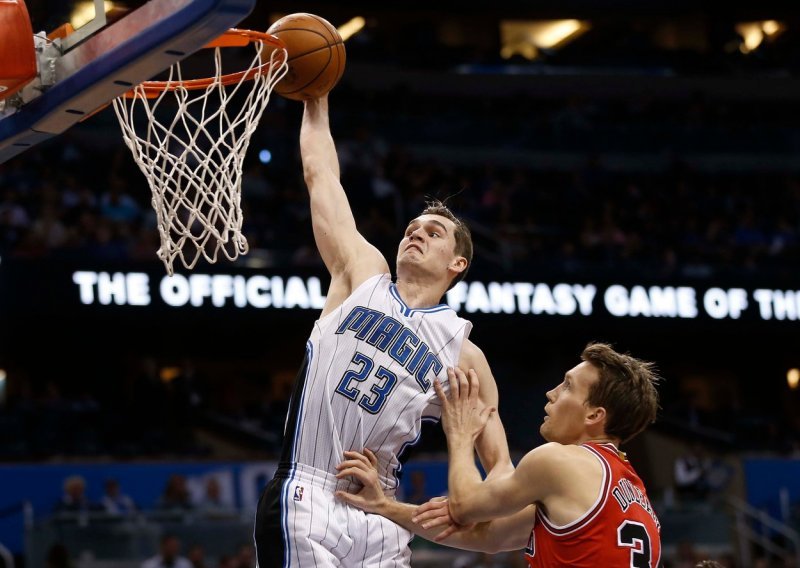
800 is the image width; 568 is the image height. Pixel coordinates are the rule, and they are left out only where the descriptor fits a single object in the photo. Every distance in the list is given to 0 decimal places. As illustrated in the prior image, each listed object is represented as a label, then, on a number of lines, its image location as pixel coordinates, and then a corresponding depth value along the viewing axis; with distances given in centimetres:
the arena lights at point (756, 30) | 2572
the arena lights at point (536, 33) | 2523
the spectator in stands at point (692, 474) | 1554
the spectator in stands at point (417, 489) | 1298
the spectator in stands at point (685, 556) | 1262
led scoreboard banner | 1477
